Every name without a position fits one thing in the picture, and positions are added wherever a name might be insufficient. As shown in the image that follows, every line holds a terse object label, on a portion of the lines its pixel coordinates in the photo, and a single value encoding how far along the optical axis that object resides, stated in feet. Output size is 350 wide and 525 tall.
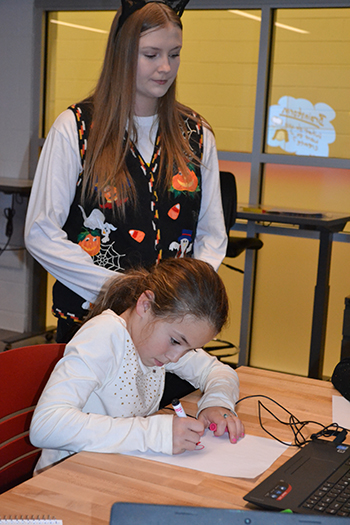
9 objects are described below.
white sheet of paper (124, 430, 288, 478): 3.47
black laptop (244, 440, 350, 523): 3.01
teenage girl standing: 5.02
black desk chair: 10.20
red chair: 4.23
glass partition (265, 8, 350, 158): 11.66
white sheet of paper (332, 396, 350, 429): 4.34
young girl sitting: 3.58
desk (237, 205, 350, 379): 10.39
